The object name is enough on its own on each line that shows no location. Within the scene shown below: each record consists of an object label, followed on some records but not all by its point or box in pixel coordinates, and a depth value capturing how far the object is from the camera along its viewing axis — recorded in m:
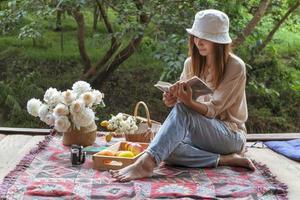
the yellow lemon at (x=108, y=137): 3.26
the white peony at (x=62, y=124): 2.94
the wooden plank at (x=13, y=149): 2.75
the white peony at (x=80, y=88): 3.03
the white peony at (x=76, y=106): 2.93
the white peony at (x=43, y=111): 3.03
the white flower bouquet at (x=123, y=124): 3.11
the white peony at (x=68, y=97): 2.96
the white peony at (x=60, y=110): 2.93
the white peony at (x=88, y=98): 2.98
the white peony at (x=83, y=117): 2.97
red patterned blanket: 2.26
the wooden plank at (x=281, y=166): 2.52
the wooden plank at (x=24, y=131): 3.60
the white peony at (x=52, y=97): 2.97
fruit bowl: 2.66
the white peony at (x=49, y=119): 3.02
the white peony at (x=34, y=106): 3.07
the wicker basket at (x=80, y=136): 3.08
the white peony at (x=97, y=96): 3.06
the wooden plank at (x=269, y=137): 3.55
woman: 2.58
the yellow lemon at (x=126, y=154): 2.74
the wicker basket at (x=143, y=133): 3.13
